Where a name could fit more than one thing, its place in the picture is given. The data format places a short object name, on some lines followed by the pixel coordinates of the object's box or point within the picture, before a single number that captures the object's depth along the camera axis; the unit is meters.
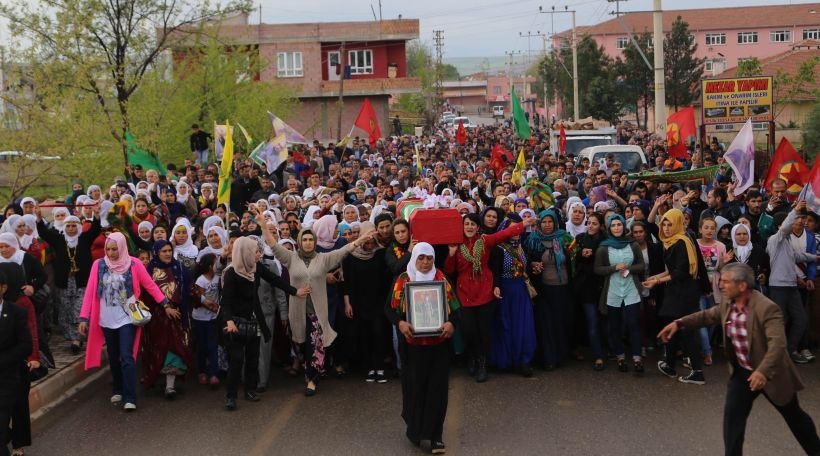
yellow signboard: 23.98
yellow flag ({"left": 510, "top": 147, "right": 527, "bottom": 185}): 19.19
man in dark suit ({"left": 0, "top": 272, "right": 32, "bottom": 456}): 7.50
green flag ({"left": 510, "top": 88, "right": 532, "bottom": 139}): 28.19
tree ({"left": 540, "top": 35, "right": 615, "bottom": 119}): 65.75
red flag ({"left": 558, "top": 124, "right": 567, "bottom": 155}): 28.05
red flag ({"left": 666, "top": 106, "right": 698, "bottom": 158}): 23.19
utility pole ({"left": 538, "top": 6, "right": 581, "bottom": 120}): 58.28
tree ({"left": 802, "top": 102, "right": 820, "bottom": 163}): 42.78
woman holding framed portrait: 8.01
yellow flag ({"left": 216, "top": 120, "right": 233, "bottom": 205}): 12.86
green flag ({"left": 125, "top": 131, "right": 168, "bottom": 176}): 20.69
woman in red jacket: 9.98
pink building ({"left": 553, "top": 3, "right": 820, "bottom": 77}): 104.94
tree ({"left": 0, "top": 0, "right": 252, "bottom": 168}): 23.08
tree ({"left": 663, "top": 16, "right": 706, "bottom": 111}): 59.78
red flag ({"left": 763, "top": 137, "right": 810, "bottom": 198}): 13.14
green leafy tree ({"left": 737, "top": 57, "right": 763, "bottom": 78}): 48.69
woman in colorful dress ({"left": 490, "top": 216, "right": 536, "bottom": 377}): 10.44
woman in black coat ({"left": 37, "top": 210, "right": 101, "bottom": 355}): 11.73
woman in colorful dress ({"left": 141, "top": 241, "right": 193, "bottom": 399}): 10.13
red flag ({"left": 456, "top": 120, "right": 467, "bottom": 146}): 35.72
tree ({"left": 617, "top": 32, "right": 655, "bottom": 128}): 60.84
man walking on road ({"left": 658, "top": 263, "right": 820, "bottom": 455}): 6.71
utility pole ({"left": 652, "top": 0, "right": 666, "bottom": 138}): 27.61
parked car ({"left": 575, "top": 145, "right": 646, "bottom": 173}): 22.72
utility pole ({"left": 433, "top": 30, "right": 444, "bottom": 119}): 110.31
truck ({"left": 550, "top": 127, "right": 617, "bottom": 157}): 29.08
